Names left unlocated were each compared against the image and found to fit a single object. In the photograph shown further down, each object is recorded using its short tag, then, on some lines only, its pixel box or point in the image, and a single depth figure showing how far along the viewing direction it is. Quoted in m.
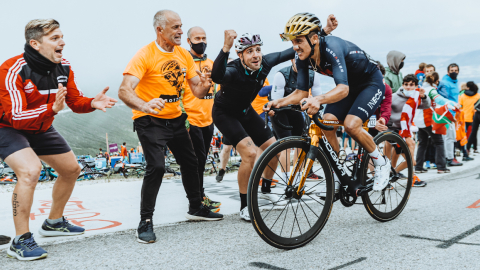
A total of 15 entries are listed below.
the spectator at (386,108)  6.04
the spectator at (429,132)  8.35
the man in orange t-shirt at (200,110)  5.19
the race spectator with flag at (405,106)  6.90
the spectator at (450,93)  9.88
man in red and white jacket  3.06
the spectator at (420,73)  8.25
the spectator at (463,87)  12.58
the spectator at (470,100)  12.22
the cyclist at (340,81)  3.44
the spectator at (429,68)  9.36
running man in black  4.23
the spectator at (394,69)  7.34
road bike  3.04
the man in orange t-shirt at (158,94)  3.51
